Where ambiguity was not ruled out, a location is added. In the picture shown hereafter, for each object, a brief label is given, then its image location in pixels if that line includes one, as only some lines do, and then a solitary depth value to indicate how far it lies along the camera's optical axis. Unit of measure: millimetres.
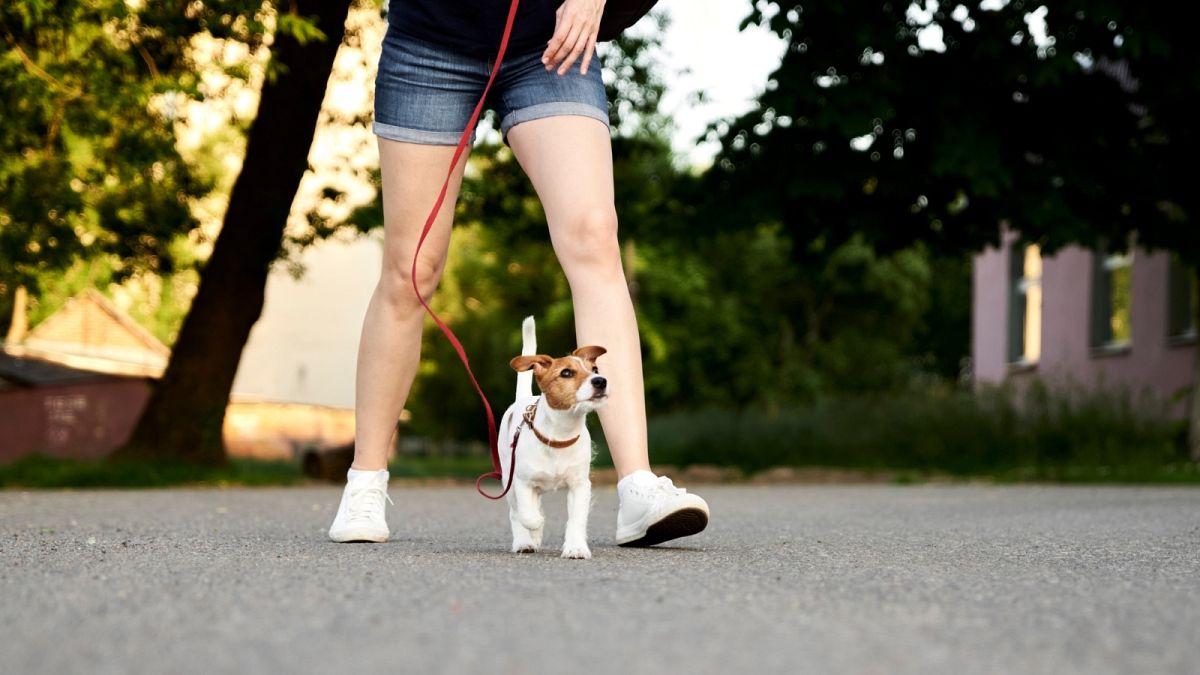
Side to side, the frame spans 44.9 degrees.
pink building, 18453
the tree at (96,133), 8820
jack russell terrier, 3922
